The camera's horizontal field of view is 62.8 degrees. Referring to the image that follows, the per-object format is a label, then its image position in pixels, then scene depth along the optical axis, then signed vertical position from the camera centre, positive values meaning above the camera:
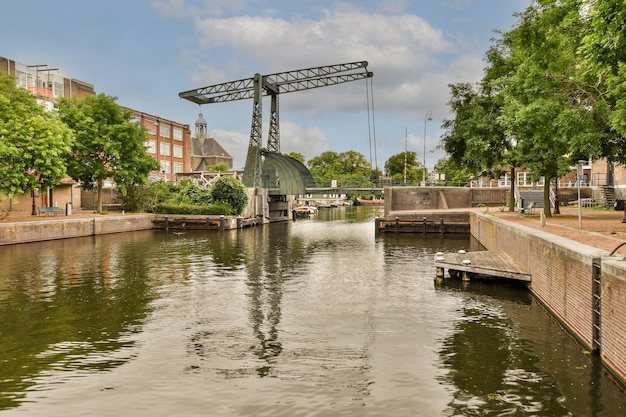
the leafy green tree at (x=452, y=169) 40.88 +3.38
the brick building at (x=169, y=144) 77.57 +9.18
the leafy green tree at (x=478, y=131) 34.47 +4.76
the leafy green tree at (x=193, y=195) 50.56 +0.46
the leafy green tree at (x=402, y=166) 124.12 +8.29
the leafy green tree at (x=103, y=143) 42.31 +4.82
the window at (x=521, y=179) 62.17 +2.47
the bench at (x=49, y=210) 39.16 -0.76
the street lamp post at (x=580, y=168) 19.03 +1.15
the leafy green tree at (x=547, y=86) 17.95 +4.43
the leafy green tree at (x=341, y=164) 140.00 +9.88
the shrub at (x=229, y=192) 50.09 +0.74
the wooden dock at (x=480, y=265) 17.02 -2.39
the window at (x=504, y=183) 57.69 +1.84
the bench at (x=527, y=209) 33.41 -0.71
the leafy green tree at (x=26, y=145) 31.69 +3.55
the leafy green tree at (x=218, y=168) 99.25 +6.19
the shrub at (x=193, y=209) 47.94 -0.87
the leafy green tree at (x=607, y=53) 9.80 +3.14
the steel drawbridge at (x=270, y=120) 53.41 +8.83
